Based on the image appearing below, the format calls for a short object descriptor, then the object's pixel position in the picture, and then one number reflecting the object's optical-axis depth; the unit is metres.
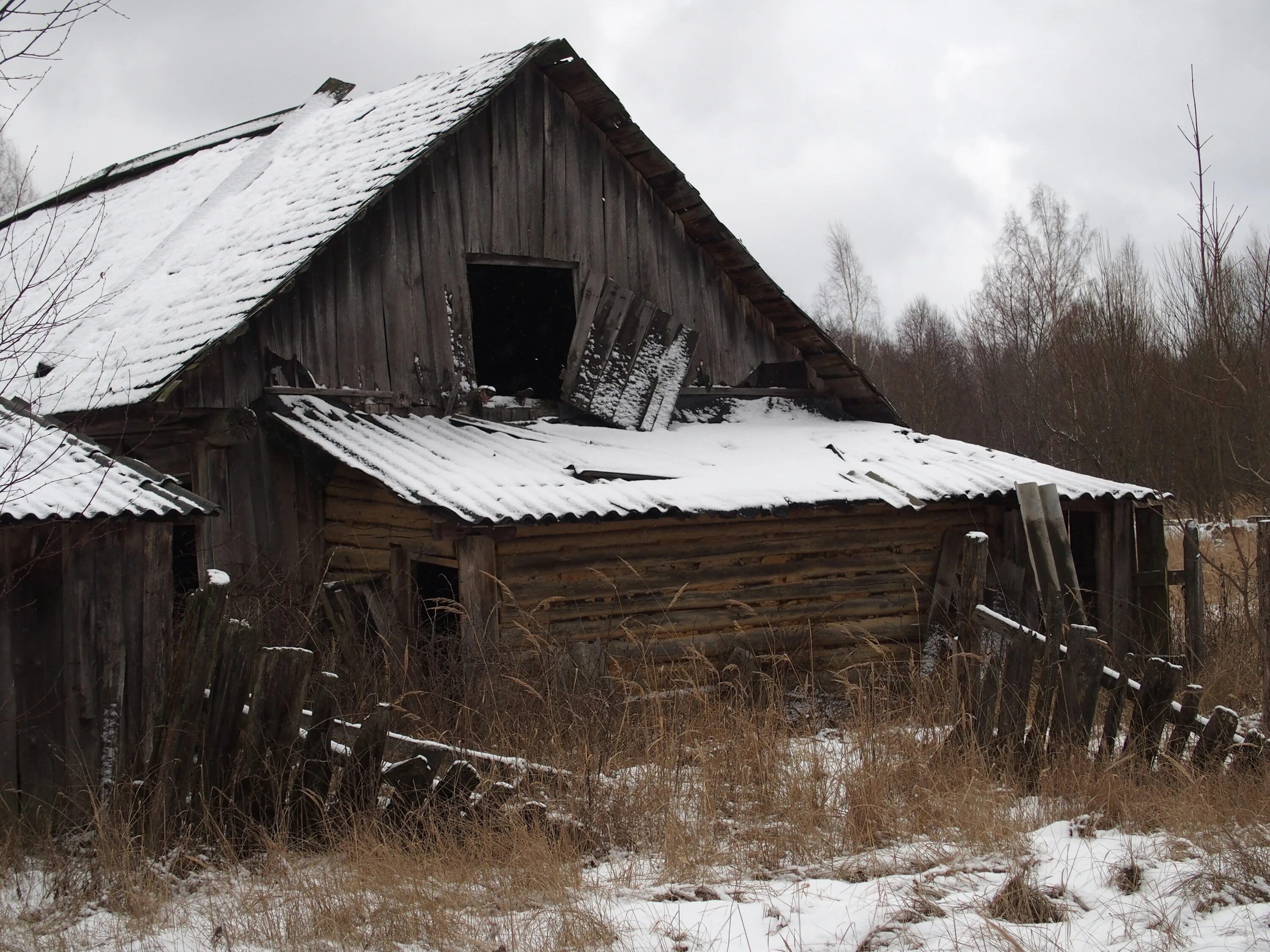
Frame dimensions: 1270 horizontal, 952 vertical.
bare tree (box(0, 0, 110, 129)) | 4.31
